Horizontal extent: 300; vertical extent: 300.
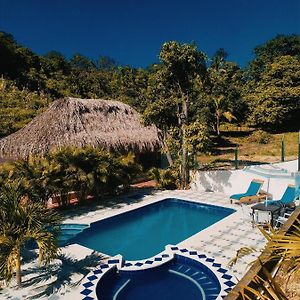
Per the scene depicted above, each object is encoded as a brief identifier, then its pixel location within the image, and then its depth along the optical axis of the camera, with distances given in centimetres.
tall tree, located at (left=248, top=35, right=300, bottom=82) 4169
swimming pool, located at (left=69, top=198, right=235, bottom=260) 912
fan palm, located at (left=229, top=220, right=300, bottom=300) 242
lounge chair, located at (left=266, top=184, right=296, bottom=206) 1042
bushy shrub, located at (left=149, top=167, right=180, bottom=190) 1462
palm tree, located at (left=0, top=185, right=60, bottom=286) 586
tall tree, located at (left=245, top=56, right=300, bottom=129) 3097
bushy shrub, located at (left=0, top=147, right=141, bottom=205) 1057
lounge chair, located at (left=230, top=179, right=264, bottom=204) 1166
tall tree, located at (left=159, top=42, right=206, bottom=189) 1353
